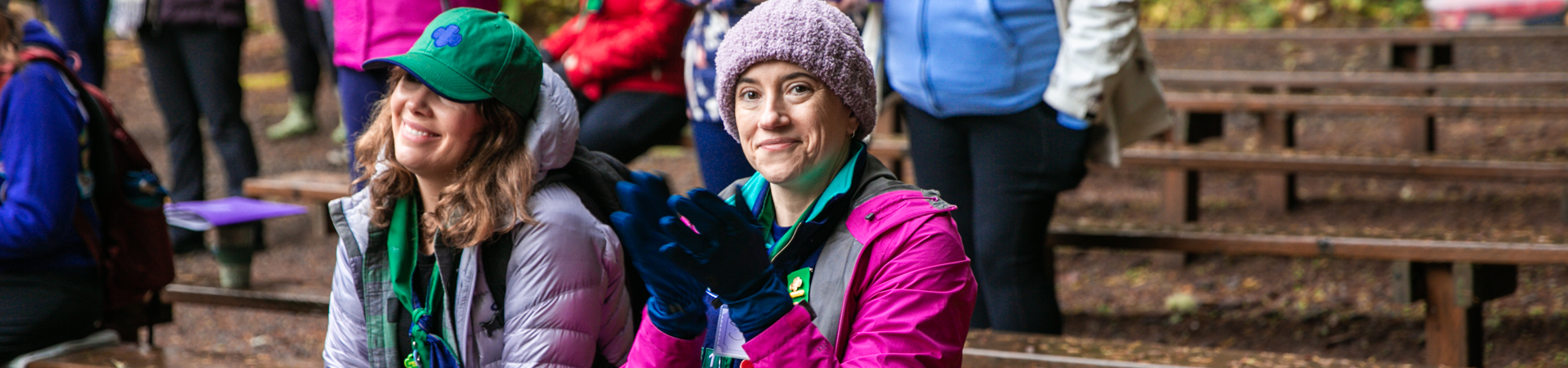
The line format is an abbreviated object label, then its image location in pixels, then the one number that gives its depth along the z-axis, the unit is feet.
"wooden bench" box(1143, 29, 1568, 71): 24.43
